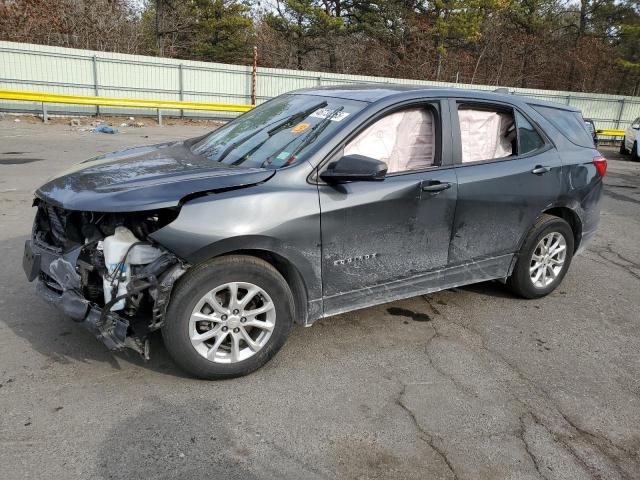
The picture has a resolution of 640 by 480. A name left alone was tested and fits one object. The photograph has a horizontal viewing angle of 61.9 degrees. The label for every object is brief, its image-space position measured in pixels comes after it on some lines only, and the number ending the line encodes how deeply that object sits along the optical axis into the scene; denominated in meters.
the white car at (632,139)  17.15
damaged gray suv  3.01
